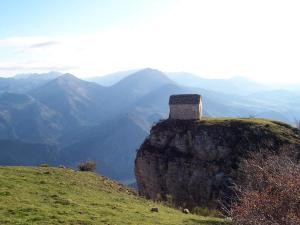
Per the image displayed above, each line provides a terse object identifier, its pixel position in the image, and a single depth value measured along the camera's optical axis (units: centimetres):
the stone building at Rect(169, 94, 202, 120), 6638
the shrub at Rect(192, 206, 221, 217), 3103
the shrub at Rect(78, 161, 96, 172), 3835
